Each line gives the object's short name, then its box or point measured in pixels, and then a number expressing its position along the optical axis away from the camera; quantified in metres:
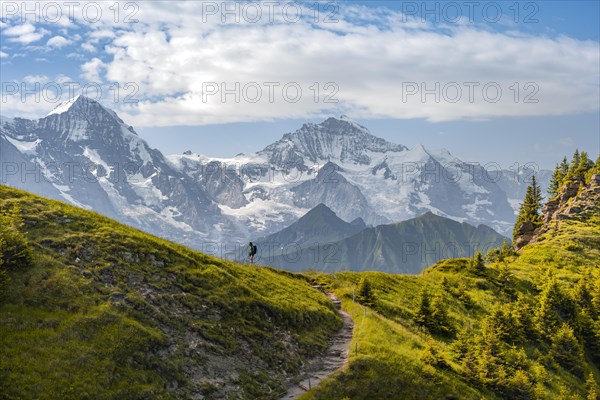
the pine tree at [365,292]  58.47
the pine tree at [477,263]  81.75
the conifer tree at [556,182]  134.62
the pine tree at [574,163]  127.88
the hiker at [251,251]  58.97
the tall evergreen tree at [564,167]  138.62
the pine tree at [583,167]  124.62
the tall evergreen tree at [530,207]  122.69
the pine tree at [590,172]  118.93
